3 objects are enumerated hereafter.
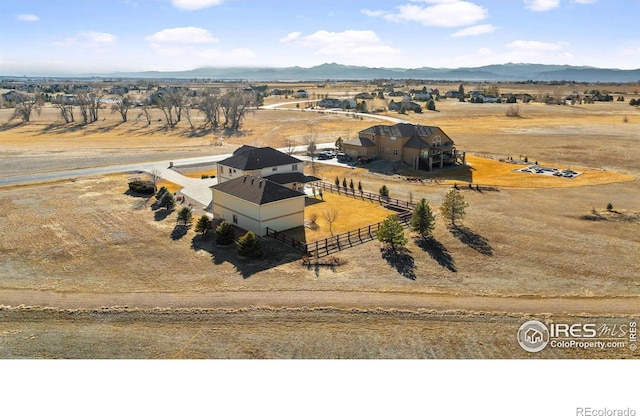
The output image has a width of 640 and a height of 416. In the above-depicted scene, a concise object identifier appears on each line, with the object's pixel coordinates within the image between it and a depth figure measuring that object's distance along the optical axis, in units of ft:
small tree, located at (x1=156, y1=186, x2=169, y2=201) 151.06
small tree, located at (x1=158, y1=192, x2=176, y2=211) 146.41
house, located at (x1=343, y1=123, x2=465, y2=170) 216.13
